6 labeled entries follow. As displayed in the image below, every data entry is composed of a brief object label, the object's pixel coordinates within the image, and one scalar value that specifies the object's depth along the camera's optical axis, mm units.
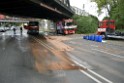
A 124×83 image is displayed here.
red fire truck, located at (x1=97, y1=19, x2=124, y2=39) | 16118
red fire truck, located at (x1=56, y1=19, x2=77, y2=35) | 22432
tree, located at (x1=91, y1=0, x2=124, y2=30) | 17389
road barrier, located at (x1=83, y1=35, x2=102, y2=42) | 14221
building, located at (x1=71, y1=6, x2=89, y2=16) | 32241
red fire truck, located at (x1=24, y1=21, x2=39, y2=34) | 24626
